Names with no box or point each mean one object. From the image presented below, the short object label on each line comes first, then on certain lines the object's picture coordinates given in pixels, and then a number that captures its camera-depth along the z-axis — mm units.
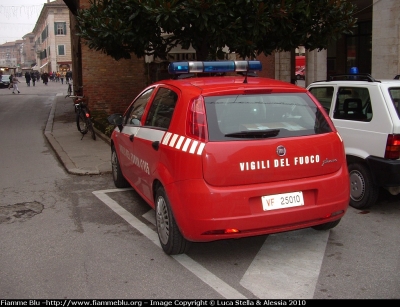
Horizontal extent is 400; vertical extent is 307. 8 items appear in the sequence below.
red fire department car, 3943
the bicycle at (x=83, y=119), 11703
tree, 8352
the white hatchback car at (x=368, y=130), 5398
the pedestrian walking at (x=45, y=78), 52362
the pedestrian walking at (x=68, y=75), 49250
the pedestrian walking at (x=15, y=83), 34281
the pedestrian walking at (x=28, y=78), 49219
